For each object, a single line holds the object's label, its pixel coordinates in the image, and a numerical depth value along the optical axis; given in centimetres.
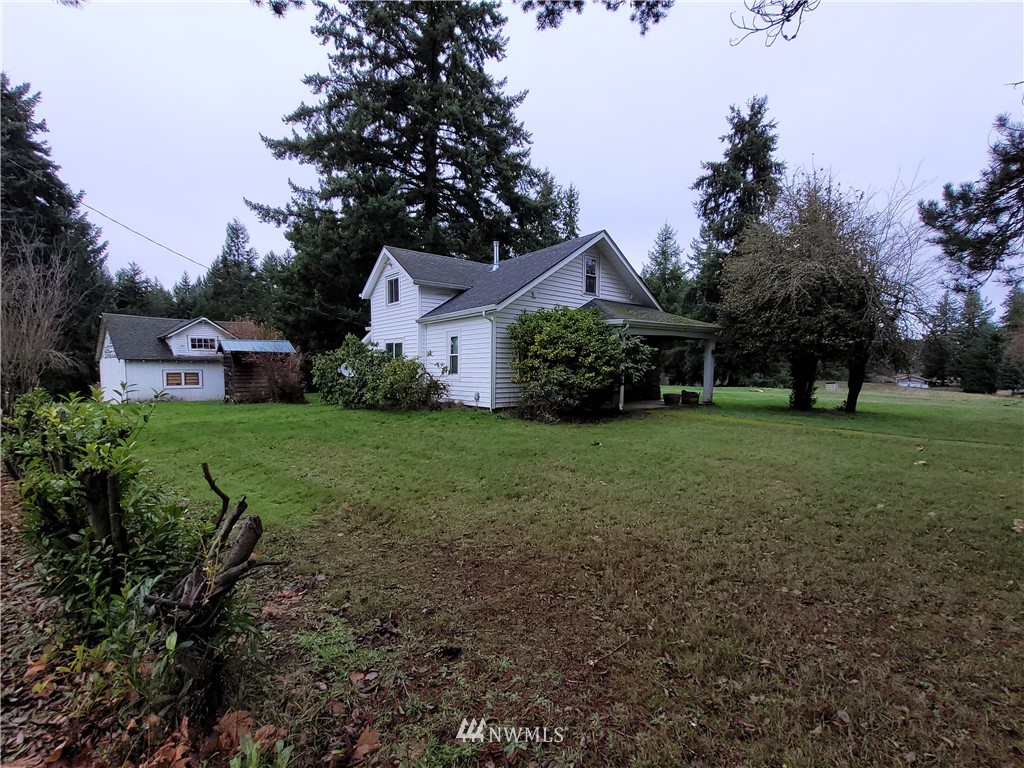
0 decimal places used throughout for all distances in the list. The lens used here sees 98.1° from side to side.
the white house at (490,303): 1301
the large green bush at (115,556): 188
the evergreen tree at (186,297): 3548
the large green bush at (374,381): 1353
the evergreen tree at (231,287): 4112
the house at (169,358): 2056
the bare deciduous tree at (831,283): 1253
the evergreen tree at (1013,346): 2089
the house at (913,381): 4953
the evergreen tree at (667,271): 3853
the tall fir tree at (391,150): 2250
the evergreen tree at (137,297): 3010
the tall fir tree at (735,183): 2684
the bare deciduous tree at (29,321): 1157
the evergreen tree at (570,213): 3871
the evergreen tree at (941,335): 1251
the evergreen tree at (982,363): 3881
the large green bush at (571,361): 1122
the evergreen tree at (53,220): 2284
